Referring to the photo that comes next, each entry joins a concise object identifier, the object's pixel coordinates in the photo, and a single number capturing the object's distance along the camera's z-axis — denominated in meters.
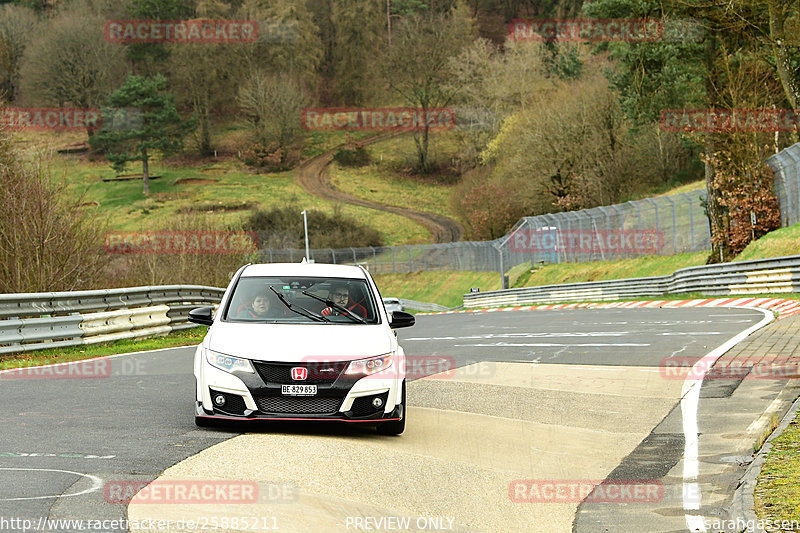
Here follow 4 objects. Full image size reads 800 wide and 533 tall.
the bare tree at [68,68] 114.88
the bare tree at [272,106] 116.62
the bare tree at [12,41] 127.12
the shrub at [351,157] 120.62
